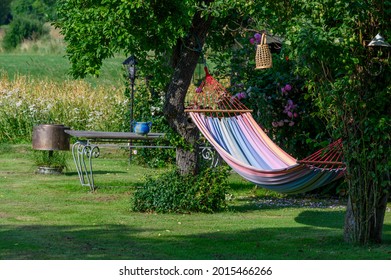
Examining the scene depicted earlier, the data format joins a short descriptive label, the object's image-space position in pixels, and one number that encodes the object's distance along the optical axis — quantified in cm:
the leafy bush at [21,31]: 6215
